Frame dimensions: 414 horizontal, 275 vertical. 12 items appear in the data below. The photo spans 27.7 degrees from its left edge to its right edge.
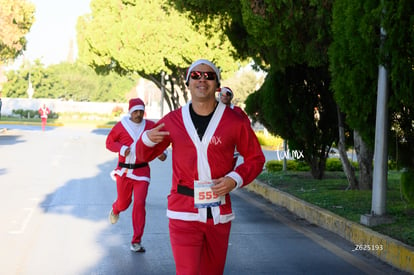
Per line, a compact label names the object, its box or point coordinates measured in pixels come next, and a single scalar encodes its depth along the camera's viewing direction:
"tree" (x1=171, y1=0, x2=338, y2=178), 13.99
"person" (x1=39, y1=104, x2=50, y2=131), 52.06
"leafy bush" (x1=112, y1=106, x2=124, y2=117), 82.38
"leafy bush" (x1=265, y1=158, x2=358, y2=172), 21.95
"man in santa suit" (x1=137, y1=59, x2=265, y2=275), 5.86
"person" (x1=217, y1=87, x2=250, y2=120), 13.24
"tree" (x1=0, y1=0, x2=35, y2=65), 45.44
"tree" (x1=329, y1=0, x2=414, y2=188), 9.58
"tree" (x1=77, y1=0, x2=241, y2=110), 40.69
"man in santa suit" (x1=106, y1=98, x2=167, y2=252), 10.16
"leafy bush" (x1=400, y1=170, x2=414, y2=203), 10.88
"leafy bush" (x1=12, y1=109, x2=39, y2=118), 79.10
